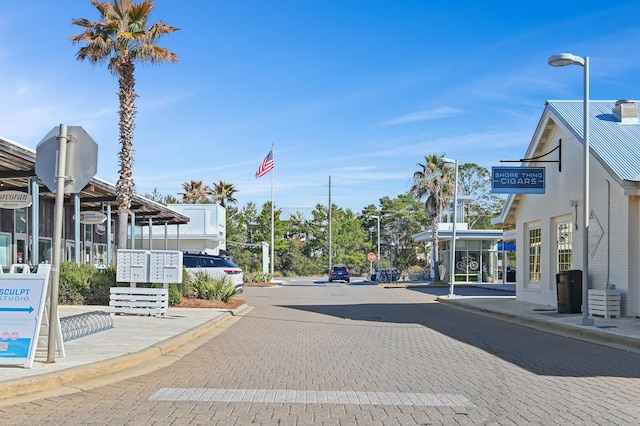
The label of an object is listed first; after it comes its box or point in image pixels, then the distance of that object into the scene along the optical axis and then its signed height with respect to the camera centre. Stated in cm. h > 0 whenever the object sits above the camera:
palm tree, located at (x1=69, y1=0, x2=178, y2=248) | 2261 +654
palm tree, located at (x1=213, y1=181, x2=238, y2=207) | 6272 +433
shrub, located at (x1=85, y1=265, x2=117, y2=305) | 1955 -159
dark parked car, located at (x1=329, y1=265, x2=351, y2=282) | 5500 -303
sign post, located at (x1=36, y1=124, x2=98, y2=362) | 900 +104
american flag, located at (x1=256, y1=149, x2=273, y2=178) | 4662 +504
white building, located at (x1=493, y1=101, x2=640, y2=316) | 1698 +100
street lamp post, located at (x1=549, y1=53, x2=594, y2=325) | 1547 +213
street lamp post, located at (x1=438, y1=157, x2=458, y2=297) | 3088 +145
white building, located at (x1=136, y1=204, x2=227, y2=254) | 4684 +50
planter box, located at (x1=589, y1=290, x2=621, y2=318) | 1694 -164
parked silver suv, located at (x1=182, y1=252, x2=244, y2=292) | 2488 -111
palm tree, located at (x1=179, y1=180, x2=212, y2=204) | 6369 +438
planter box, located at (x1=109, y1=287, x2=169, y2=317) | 1656 -163
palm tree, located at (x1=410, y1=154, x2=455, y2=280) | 4666 +365
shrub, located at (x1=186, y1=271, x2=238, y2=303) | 2189 -171
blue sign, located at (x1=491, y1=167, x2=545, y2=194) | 2053 +186
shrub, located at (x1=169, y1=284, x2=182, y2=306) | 1988 -179
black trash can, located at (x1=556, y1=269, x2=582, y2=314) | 1852 -151
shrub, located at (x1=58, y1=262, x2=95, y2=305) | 1941 -150
